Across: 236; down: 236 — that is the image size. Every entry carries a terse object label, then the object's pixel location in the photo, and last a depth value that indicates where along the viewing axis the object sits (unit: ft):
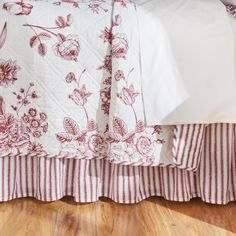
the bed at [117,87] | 4.79
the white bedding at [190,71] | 4.78
